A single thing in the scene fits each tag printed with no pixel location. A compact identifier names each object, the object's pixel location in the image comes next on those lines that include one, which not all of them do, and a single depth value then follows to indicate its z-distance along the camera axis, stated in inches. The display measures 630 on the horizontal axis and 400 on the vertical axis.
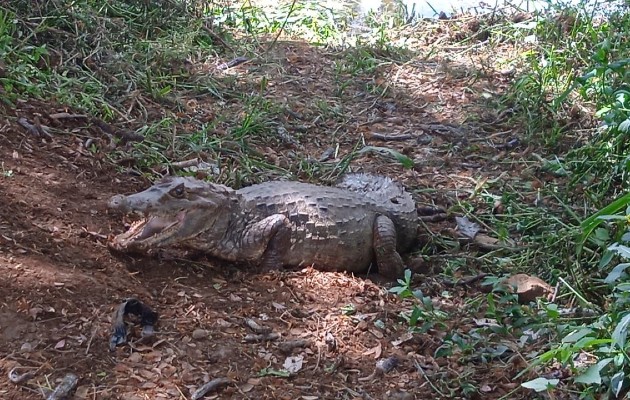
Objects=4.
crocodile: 151.9
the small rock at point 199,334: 126.3
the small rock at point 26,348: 112.6
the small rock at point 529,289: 145.7
